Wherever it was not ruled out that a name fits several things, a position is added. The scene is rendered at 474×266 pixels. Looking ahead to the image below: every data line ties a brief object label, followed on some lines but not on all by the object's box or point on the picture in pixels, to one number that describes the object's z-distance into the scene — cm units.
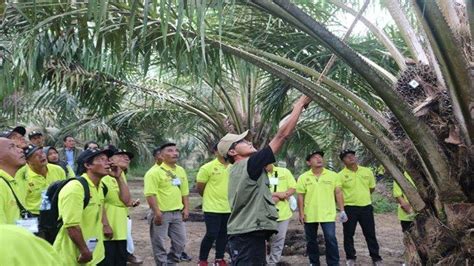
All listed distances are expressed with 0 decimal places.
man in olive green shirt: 440
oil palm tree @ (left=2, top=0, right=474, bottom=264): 404
